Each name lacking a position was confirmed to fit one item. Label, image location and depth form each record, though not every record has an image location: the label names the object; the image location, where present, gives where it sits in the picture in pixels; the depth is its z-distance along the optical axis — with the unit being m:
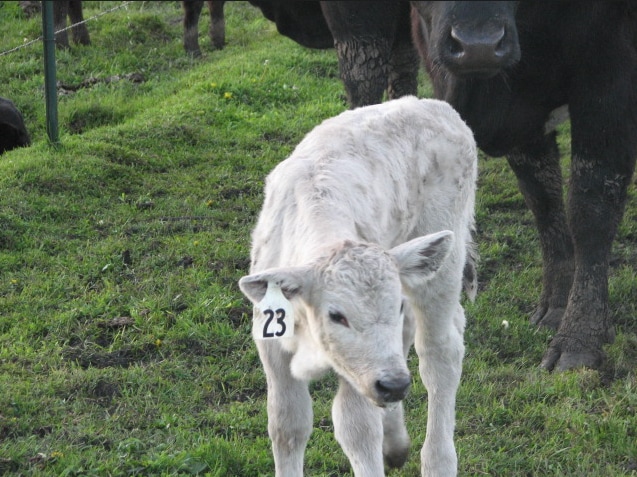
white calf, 7.74
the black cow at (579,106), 12.35
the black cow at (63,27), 24.43
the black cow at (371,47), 15.15
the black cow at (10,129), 19.19
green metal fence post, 18.02
